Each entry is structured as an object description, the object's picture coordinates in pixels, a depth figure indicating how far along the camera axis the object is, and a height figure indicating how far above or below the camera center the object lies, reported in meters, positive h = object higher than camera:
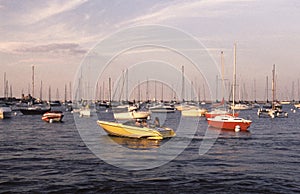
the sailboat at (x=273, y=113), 84.68 -4.33
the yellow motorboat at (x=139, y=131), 33.69 -3.38
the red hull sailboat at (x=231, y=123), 44.69 -3.52
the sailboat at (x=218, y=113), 61.02 -3.06
